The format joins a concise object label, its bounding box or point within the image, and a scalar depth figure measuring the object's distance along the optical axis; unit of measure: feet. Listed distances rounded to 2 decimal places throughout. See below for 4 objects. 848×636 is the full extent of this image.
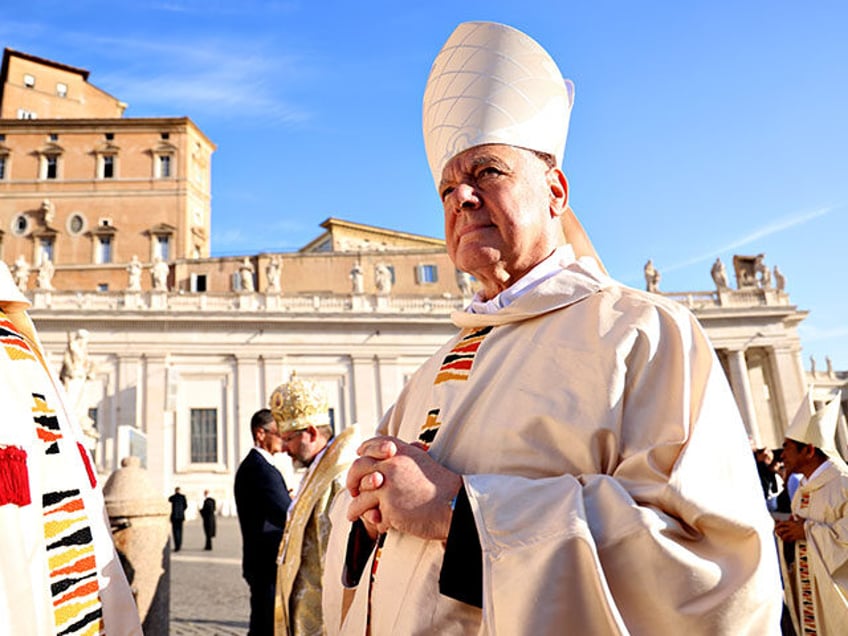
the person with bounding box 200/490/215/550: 65.92
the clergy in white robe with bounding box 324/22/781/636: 5.37
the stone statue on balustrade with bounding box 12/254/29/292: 104.34
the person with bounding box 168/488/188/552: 64.95
